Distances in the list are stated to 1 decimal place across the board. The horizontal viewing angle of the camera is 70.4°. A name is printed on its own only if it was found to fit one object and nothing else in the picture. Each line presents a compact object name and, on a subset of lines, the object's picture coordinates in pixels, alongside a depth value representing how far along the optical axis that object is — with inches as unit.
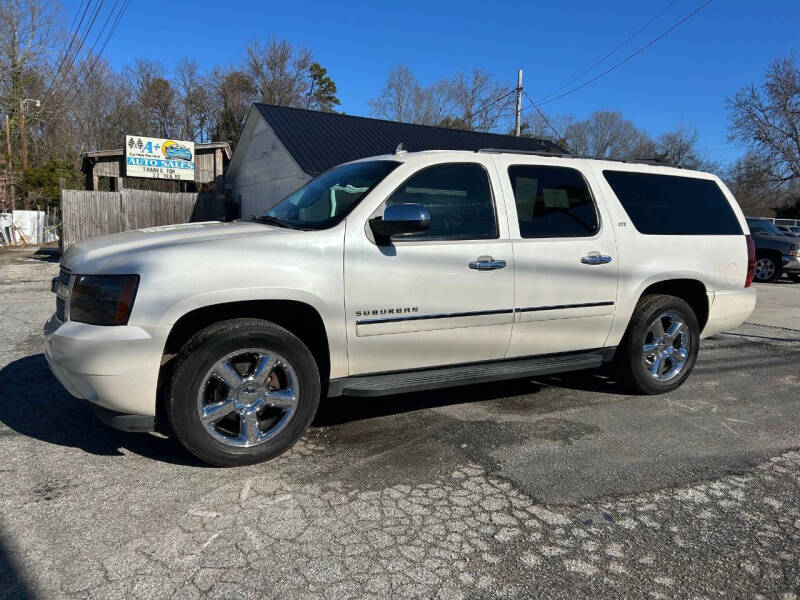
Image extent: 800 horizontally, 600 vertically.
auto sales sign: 757.9
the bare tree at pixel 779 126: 1628.9
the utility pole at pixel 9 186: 978.7
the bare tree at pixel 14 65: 1218.0
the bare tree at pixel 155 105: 1850.4
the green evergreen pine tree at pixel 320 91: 1948.8
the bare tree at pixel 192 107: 1964.8
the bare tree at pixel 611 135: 2192.4
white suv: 122.0
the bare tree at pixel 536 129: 1716.3
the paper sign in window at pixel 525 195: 162.9
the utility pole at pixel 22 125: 1232.4
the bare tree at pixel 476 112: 1407.5
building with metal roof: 673.6
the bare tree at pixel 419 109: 1577.3
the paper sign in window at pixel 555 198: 168.9
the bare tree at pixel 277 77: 1866.4
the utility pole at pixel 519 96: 1058.3
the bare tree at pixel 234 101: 1866.4
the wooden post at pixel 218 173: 858.1
